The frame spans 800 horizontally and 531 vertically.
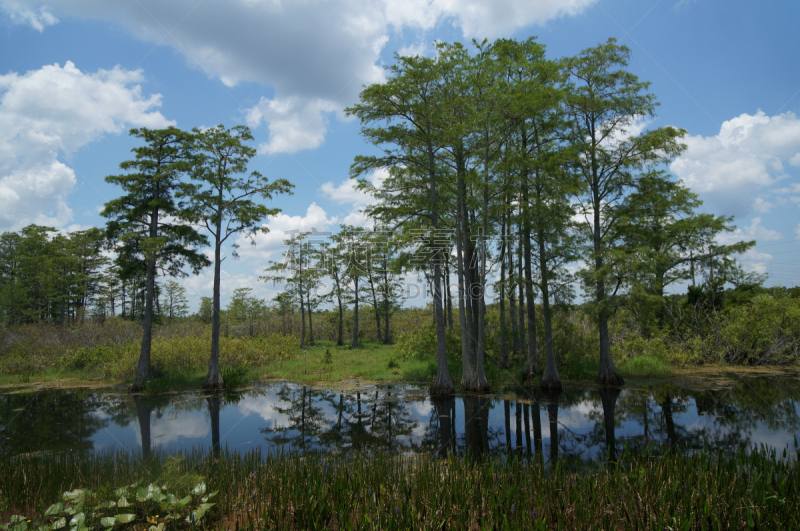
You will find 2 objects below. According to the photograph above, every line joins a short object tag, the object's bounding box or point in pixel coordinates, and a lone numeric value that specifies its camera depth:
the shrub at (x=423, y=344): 20.70
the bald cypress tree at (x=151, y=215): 18.02
